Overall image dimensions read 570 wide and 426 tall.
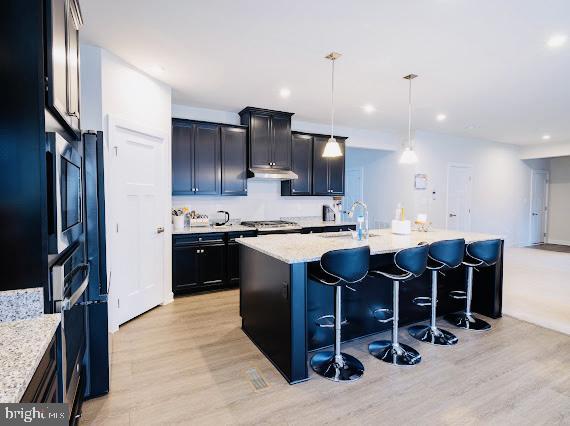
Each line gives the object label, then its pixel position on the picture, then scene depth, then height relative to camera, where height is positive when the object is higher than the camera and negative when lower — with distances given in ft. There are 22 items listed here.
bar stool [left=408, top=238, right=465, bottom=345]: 8.97 -1.84
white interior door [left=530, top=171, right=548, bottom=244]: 28.76 -0.15
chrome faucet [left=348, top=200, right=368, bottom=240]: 10.43 -0.69
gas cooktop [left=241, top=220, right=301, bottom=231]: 15.56 -1.13
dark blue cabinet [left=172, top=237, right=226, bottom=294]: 13.53 -2.83
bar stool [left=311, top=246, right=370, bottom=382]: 7.18 -1.82
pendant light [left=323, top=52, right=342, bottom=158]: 10.42 +1.81
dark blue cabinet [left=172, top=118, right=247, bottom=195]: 14.42 +2.12
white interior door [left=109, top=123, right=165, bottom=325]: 10.44 -0.62
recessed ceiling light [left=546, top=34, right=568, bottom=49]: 8.96 +4.79
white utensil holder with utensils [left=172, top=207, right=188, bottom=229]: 14.23 -0.73
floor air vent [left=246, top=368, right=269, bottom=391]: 7.30 -4.24
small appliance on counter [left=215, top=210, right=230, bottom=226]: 16.40 -0.86
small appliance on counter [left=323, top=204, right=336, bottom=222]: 19.40 -0.70
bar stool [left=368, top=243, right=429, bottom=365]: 8.07 -1.89
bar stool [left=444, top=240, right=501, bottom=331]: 9.91 -1.89
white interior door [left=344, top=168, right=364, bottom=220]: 25.44 +1.33
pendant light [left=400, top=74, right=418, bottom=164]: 11.37 +1.68
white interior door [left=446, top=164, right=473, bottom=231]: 22.82 +0.50
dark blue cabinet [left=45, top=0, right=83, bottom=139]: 4.27 +2.22
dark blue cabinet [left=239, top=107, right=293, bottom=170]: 15.90 +3.39
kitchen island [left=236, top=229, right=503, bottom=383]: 7.39 -2.74
